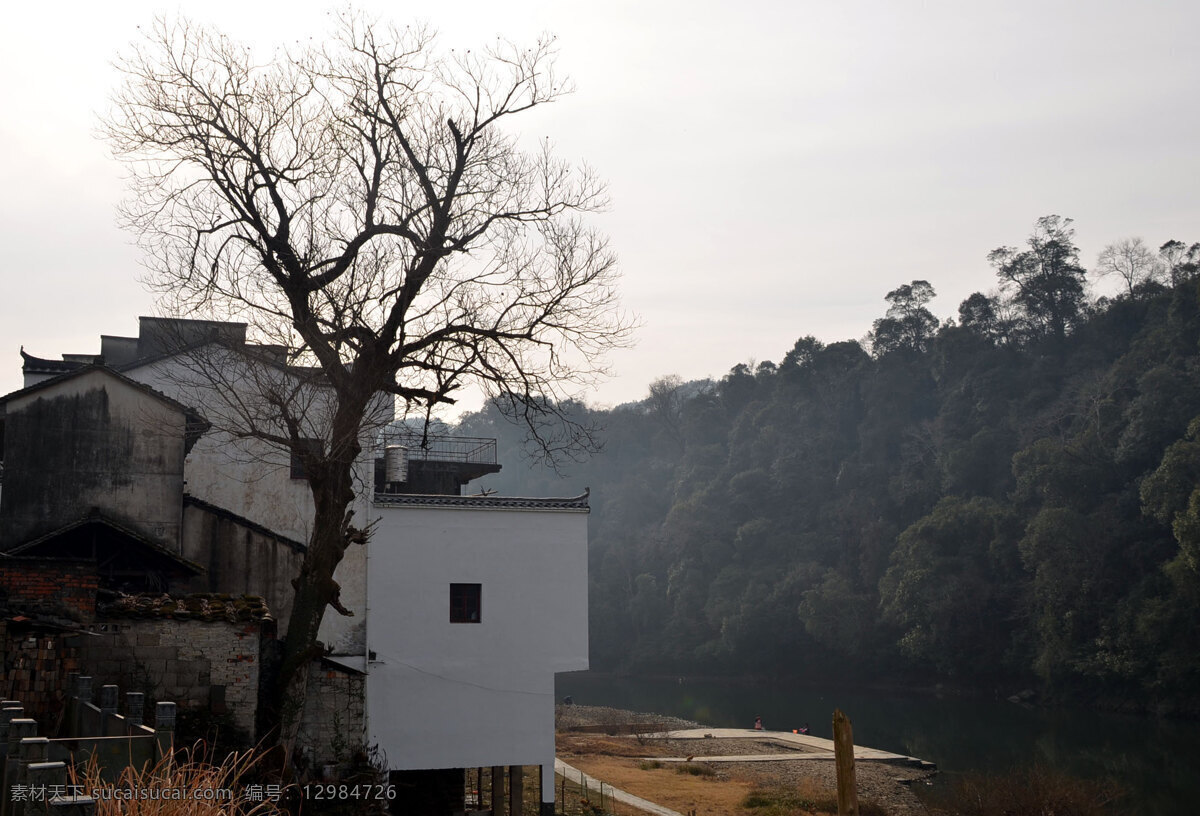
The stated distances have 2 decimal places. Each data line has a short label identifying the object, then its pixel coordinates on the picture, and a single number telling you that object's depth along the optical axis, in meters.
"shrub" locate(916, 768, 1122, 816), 23.55
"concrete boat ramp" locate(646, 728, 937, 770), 33.53
